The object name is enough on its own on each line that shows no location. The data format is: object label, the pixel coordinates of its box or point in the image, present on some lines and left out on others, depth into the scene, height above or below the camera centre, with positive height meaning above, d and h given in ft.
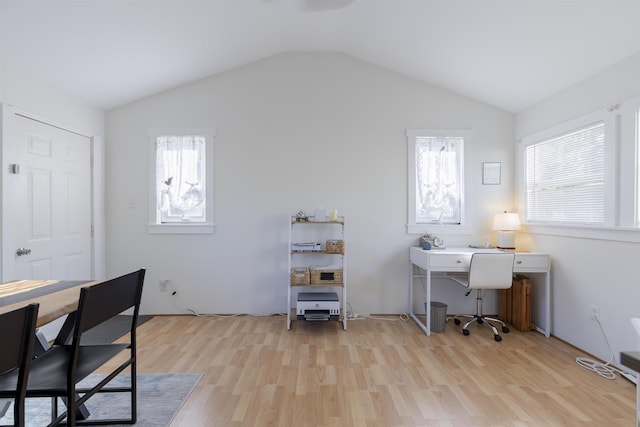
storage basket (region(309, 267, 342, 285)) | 11.15 -2.32
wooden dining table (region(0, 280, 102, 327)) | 4.38 -1.39
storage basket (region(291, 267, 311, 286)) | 11.05 -2.37
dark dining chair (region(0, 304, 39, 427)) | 3.13 -1.38
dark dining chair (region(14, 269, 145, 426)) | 4.21 -2.39
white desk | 10.47 -1.84
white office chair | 10.12 -2.01
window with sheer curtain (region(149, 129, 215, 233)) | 12.60 +1.28
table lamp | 11.76 -0.62
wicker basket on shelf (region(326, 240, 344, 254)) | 11.40 -1.32
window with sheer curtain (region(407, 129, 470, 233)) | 12.75 +1.24
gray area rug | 6.19 -4.09
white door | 8.61 +0.26
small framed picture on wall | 12.54 +1.49
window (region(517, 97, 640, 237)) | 8.00 +1.04
